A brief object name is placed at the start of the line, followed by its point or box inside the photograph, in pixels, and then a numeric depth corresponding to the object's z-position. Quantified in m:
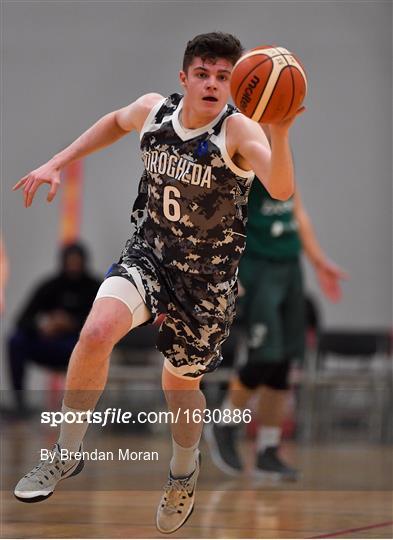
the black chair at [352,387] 17.36
